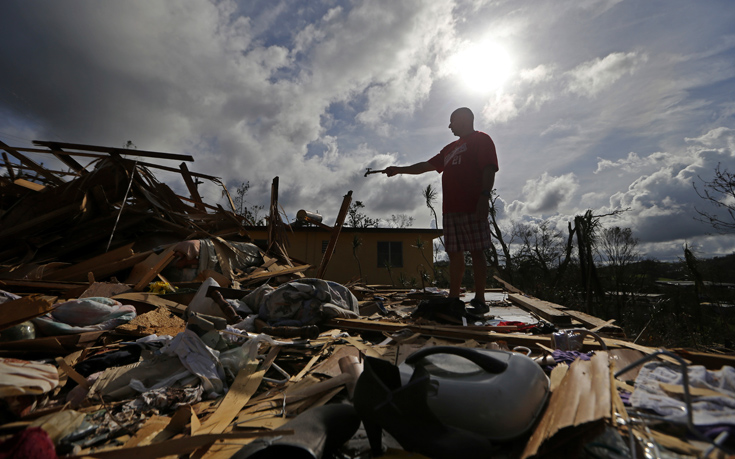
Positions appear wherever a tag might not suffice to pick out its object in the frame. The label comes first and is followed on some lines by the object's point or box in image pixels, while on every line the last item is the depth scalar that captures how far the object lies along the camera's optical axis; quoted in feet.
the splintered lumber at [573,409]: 2.98
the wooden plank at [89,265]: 12.44
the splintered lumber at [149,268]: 12.20
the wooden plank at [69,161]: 16.29
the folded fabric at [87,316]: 7.41
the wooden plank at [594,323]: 8.22
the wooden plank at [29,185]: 15.80
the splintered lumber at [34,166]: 15.90
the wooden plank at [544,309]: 9.52
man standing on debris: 10.82
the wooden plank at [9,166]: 16.35
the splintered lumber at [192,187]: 19.39
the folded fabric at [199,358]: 5.22
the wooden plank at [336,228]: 15.55
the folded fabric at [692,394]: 3.01
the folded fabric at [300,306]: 9.45
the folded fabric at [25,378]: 3.97
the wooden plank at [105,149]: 15.45
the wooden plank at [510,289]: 20.51
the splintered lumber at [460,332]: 7.00
